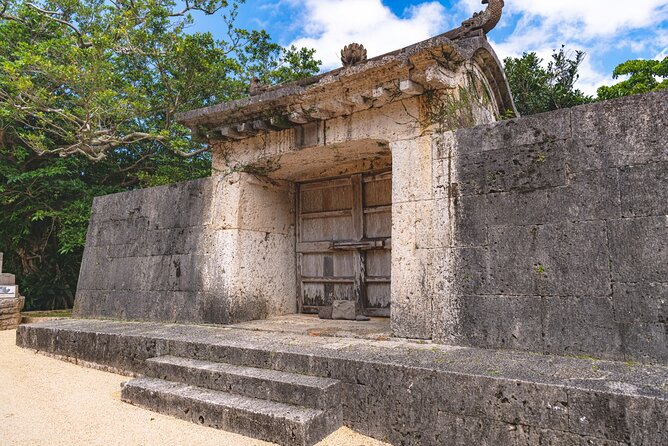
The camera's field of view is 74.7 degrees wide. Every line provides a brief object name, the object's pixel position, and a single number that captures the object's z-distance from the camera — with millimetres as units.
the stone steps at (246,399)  2979
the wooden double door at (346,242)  5840
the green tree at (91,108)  9805
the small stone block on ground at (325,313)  5762
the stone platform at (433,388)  2338
